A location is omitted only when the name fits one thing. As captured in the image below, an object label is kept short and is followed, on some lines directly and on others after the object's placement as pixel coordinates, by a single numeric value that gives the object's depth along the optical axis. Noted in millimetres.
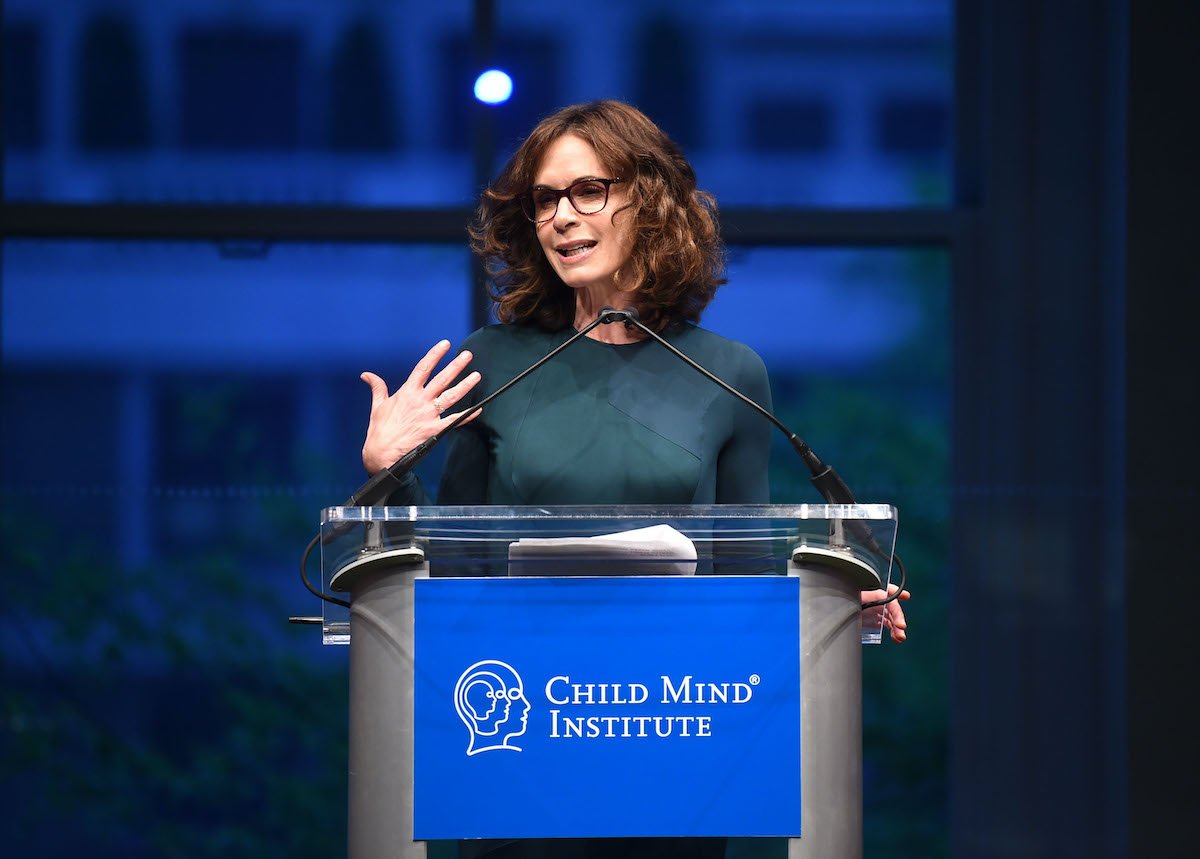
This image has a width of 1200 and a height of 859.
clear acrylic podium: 8950
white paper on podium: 8974
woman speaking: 9654
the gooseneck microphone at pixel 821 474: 9191
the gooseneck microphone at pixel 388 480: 9205
